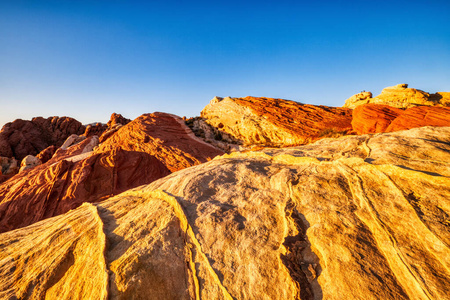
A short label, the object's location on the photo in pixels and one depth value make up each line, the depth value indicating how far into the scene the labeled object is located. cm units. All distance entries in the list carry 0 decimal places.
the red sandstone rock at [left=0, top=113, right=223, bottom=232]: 1257
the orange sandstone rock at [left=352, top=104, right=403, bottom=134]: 1103
